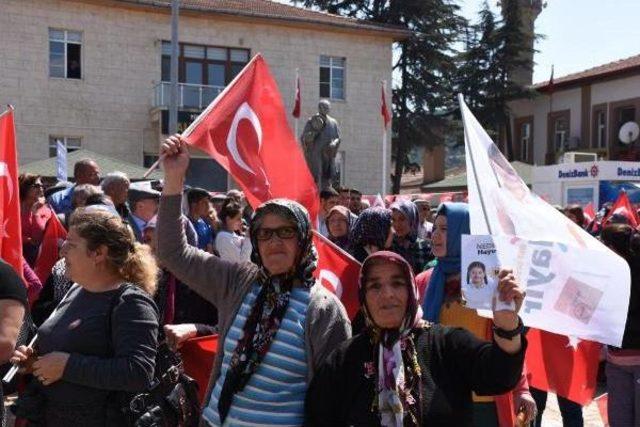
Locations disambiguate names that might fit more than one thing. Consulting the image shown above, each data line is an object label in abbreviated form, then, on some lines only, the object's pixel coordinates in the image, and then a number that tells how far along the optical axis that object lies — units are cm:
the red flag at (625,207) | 785
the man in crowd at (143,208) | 540
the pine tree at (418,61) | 3180
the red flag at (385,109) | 1561
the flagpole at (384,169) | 1654
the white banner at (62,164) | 1103
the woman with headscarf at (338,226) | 653
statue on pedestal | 1463
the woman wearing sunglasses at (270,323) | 264
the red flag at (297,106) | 1438
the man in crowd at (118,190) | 595
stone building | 2442
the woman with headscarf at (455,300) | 321
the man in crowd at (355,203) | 1062
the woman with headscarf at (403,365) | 228
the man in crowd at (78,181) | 679
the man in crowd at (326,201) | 888
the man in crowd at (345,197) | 972
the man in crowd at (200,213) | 679
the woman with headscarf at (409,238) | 594
